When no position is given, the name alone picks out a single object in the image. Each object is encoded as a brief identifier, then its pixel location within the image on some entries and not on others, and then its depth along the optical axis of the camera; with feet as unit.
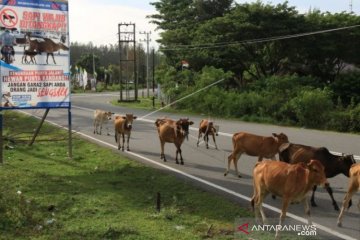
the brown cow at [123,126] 53.78
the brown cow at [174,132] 44.55
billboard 42.22
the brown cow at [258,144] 36.83
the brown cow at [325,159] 30.35
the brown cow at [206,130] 54.56
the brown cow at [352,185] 25.29
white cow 69.56
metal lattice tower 161.48
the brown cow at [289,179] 23.30
